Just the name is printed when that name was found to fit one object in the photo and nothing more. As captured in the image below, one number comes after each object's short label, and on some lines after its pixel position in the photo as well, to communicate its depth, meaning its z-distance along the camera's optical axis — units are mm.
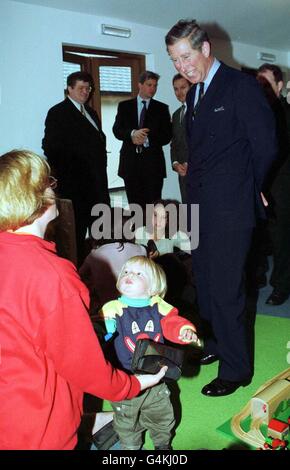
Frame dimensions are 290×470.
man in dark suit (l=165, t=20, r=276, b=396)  1777
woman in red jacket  1053
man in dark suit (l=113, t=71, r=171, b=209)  4055
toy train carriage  1617
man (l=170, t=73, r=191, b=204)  3887
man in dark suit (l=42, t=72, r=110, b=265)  3648
